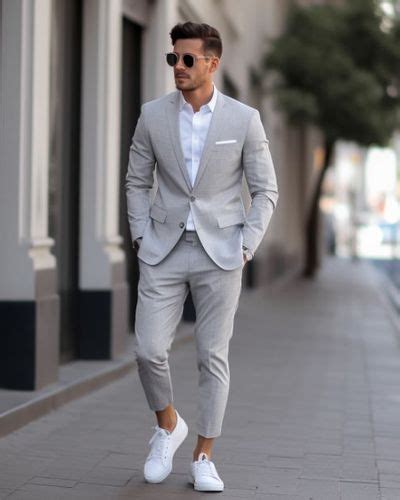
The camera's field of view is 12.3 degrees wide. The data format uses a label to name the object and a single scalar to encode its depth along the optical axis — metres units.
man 8.29
